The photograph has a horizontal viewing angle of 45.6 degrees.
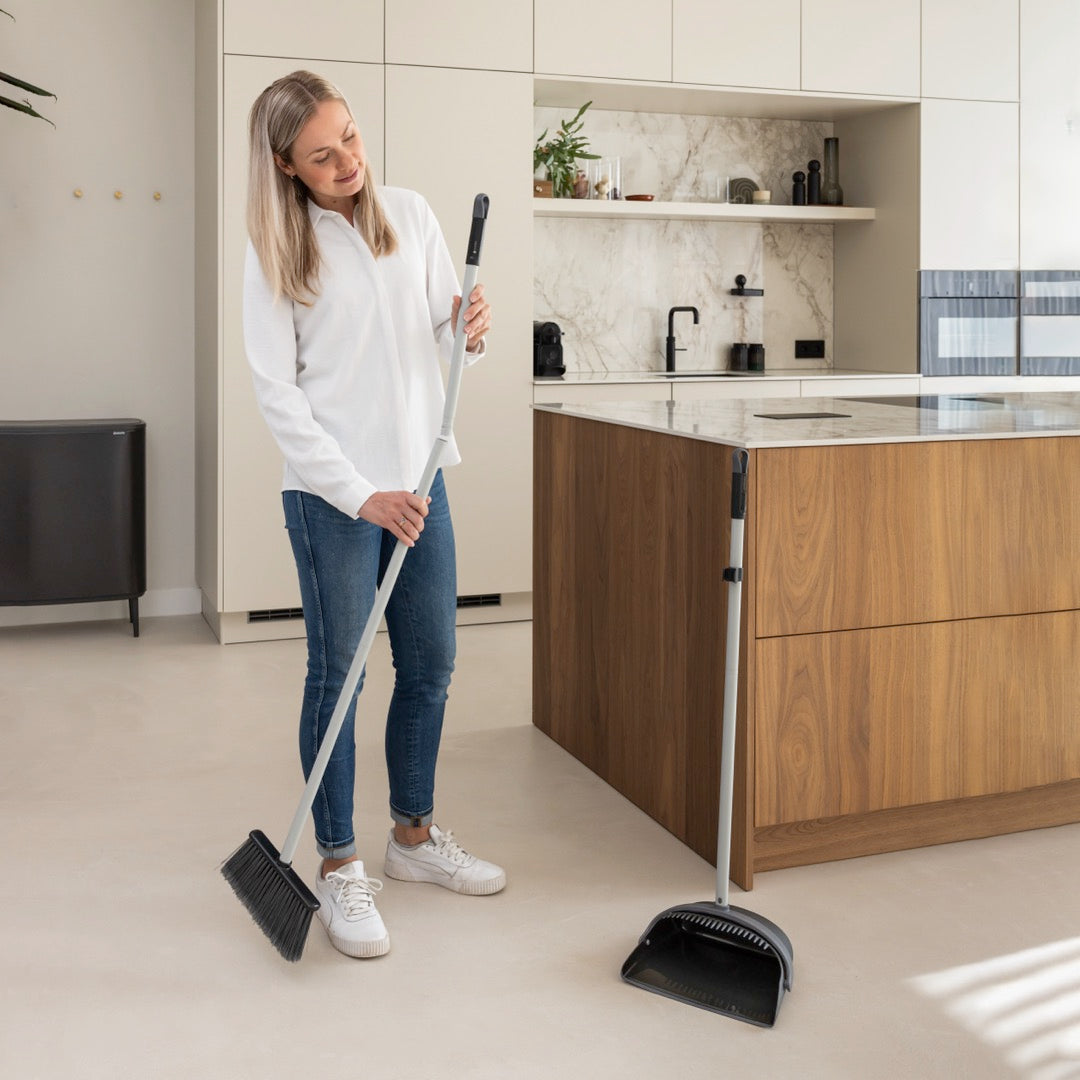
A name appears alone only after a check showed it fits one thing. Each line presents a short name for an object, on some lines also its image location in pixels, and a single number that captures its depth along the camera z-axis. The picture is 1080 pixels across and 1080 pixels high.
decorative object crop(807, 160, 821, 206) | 5.31
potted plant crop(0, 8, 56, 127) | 3.97
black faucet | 5.27
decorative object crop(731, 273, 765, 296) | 5.41
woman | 2.00
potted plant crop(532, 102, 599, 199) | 4.86
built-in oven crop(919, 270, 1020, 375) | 5.06
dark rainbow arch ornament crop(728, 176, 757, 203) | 5.34
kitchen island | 2.32
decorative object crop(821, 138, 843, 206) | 5.39
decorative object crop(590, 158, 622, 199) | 5.04
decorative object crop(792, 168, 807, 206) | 5.32
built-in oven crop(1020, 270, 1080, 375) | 5.20
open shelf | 4.80
